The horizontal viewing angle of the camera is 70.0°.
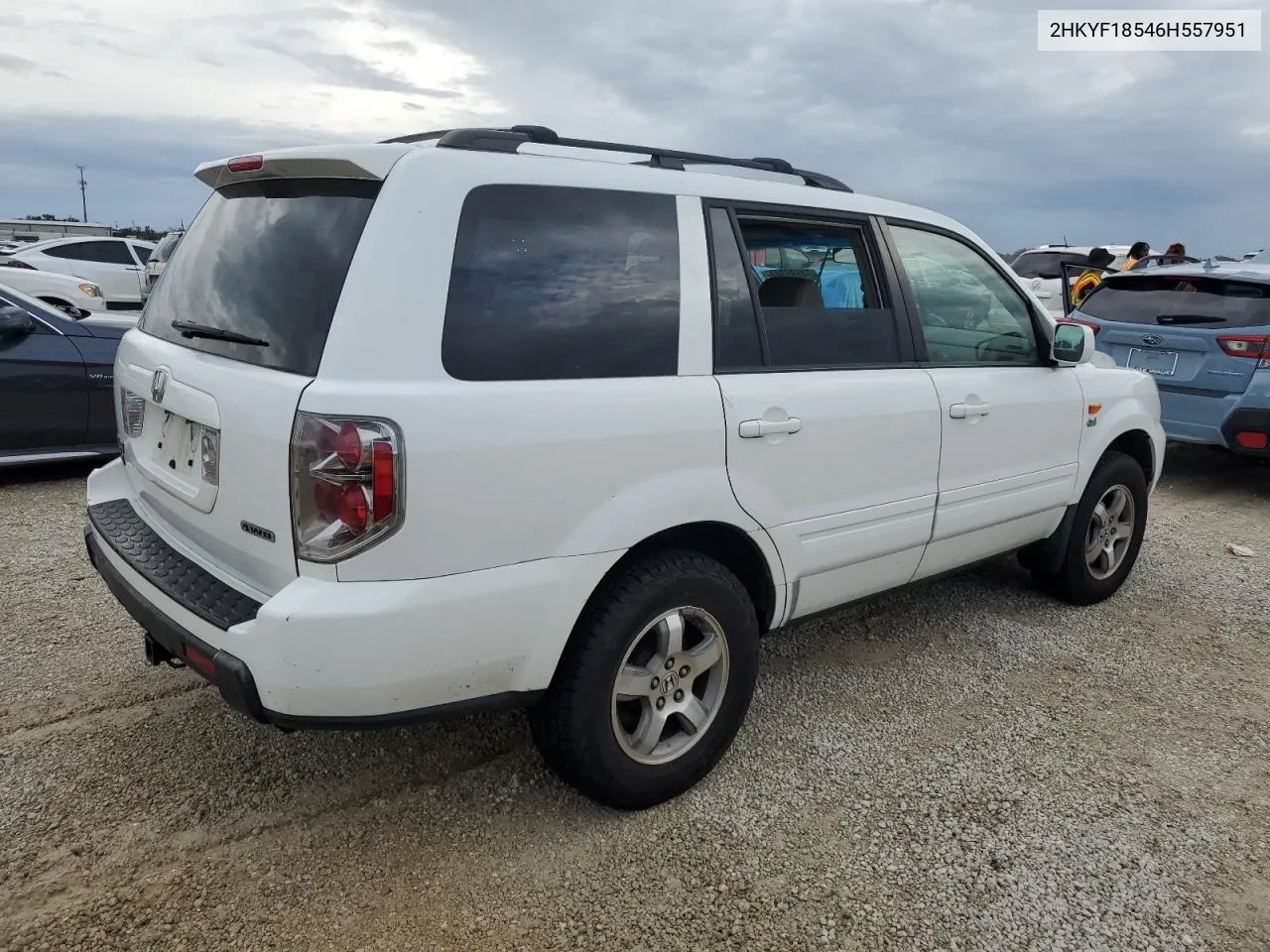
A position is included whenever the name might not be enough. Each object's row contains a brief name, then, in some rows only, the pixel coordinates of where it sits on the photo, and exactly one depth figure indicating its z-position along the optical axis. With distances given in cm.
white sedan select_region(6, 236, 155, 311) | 1516
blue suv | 620
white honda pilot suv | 203
